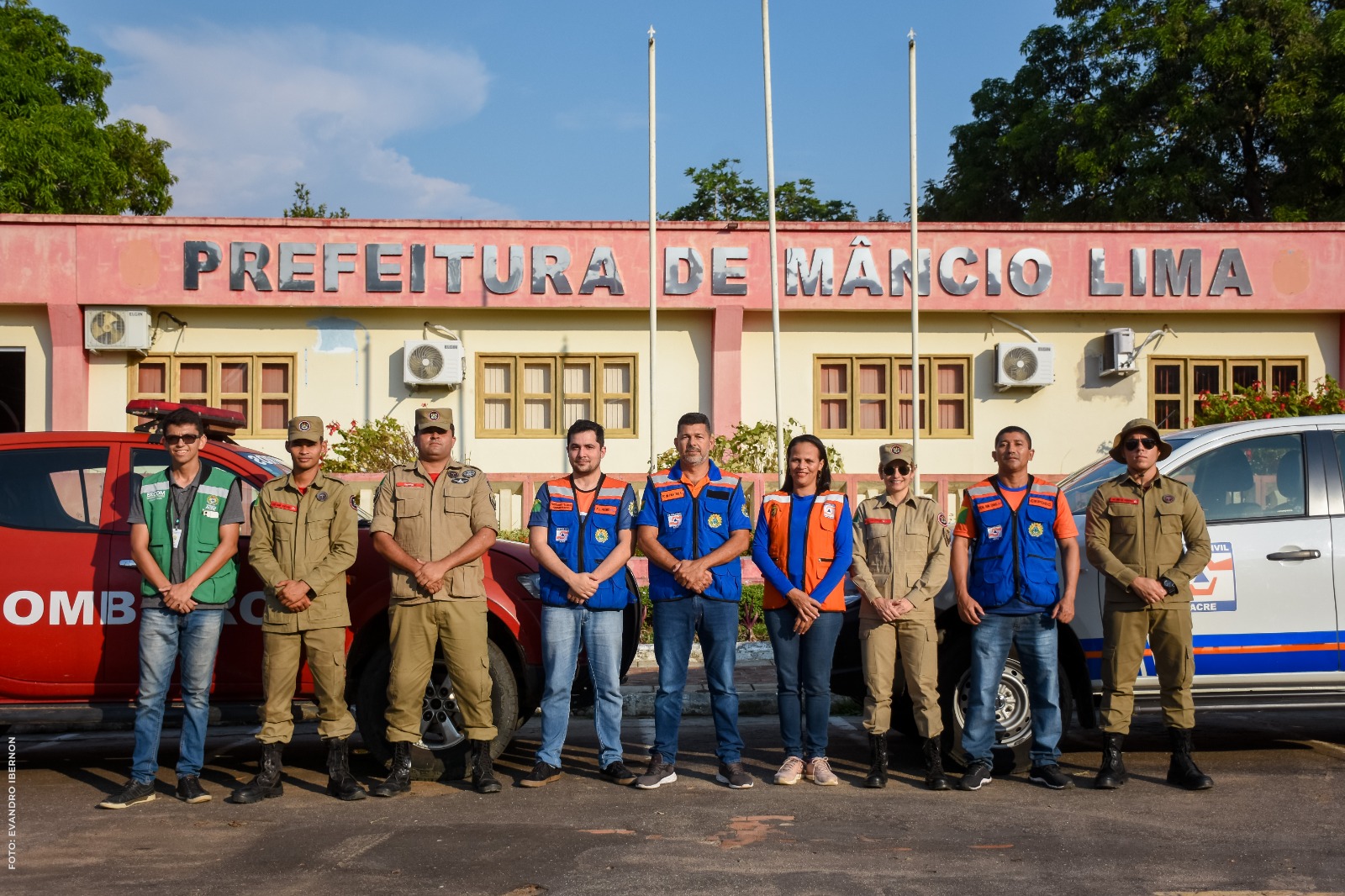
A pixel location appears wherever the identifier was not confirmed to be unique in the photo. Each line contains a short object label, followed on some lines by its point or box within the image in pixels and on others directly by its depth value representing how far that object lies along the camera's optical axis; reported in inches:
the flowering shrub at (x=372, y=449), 609.0
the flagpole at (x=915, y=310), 612.1
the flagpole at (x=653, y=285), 585.9
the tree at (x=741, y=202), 1505.9
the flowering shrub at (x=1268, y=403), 605.0
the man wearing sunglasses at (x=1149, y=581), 245.6
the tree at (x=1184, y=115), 884.6
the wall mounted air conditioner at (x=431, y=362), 651.6
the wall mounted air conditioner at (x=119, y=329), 645.3
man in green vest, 236.8
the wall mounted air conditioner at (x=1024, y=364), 669.3
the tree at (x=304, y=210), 1631.2
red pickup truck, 249.0
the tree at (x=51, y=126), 925.2
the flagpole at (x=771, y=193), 591.8
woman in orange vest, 249.3
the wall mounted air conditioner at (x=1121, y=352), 666.2
